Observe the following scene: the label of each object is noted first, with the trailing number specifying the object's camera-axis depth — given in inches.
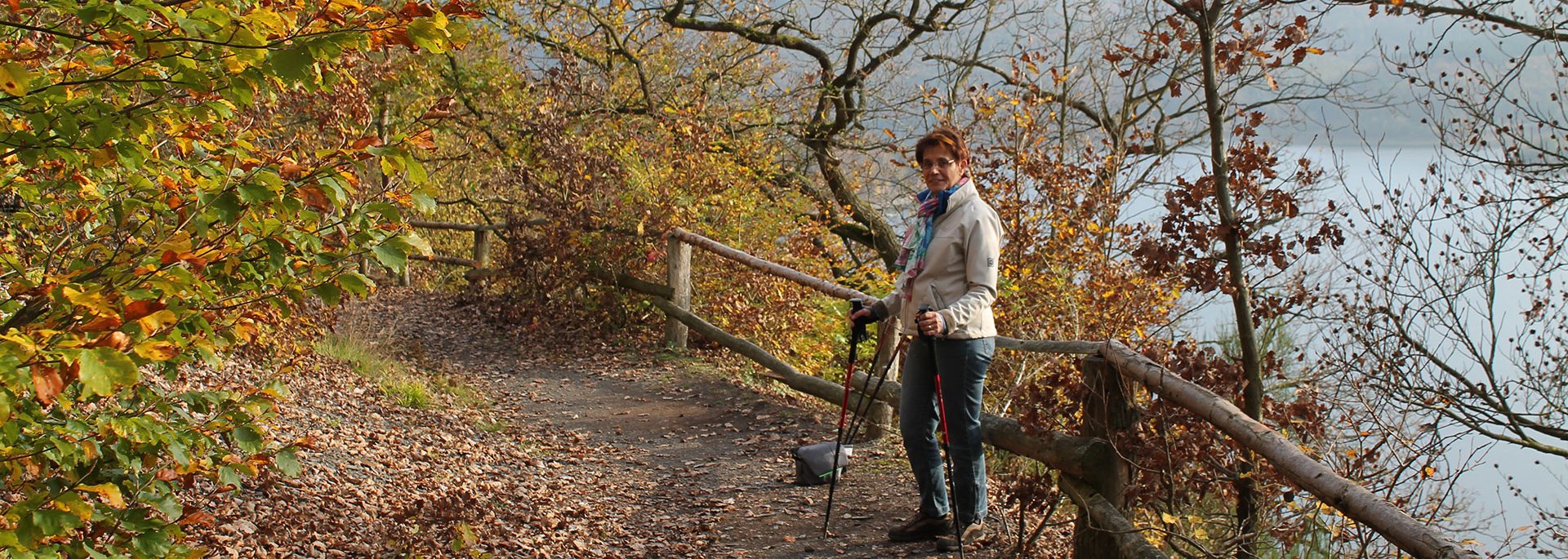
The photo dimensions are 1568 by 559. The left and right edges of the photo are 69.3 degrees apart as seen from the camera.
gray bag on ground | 223.6
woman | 167.6
